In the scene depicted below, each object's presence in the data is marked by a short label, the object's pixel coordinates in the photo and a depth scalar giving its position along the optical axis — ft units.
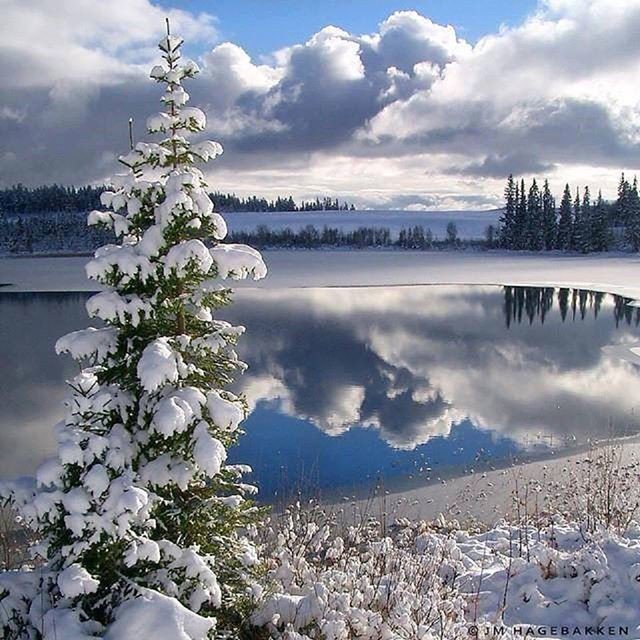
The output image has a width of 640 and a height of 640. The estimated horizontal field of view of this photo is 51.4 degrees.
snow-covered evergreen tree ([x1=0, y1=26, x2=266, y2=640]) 13.28
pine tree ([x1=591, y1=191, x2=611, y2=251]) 250.78
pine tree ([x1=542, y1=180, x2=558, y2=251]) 273.33
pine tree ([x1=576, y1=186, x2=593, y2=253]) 256.52
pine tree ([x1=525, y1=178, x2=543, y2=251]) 278.26
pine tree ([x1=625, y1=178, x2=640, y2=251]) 251.80
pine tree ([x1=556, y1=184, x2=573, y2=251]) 267.18
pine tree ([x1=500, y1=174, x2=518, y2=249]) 295.28
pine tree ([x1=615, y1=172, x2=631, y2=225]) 277.85
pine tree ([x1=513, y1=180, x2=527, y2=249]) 285.23
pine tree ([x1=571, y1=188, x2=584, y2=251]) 258.86
